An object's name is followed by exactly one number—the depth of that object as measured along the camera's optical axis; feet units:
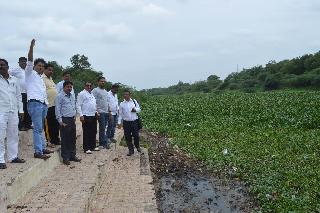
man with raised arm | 17.95
